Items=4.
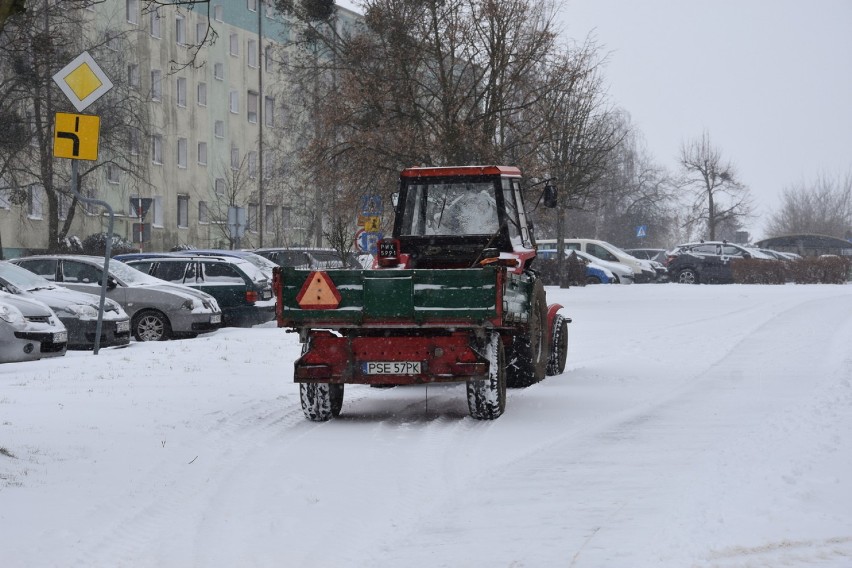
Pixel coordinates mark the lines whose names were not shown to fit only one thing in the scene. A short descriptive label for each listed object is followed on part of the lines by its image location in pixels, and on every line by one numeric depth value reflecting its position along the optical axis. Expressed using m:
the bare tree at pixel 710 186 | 78.88
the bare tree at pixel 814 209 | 120.94
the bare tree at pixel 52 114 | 32.47
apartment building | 54.34
